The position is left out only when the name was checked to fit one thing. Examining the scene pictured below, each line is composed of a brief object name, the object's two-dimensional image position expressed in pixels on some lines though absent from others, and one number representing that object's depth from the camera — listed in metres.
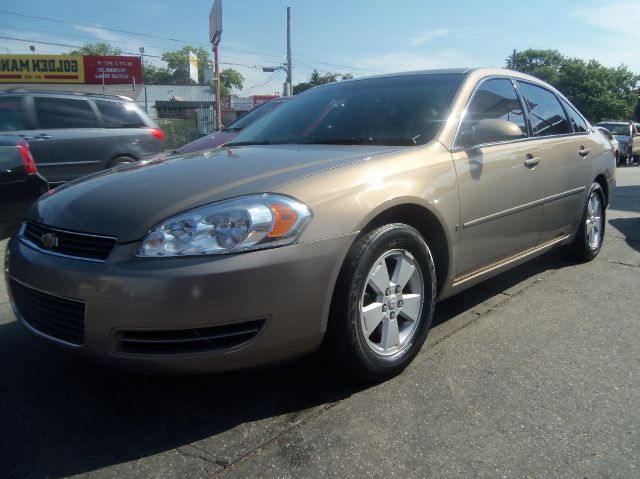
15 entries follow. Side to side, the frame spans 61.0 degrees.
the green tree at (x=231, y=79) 103.66
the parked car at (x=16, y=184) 3.98
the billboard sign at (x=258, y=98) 50.14
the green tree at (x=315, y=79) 60.18
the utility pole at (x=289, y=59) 35.28
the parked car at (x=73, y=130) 7.58
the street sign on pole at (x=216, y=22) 19.47
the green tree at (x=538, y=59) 80.00
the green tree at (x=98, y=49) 90.07
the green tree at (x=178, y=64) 102.31
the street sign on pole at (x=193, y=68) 29.76
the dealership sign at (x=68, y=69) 33.81
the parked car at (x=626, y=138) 20.98
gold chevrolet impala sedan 2.05
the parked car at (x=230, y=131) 6.79
